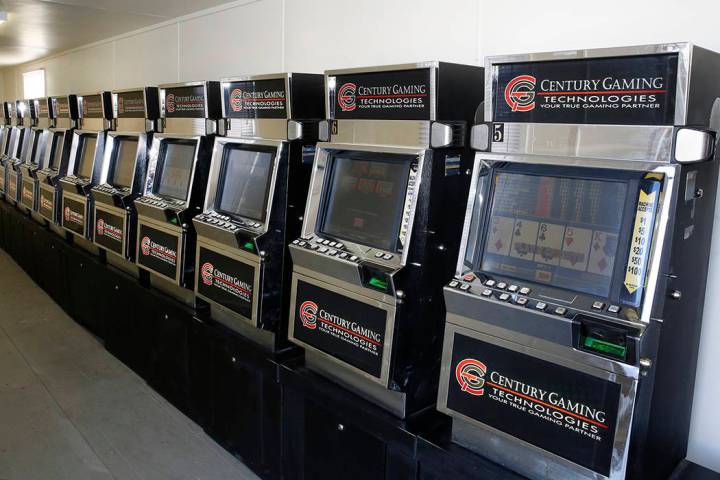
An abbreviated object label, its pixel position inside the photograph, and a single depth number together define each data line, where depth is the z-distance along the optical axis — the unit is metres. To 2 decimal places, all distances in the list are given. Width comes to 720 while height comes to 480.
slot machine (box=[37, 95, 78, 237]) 5.50
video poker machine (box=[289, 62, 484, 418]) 2.11
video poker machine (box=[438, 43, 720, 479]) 1.52
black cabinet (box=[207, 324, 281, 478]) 2.92
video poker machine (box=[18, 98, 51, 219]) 6.26
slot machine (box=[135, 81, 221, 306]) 3.44
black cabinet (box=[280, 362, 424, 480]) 2.22
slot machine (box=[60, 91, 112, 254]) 4.77
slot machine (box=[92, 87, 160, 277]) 4.11
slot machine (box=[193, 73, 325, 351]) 2.77
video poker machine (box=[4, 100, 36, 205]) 7.00
